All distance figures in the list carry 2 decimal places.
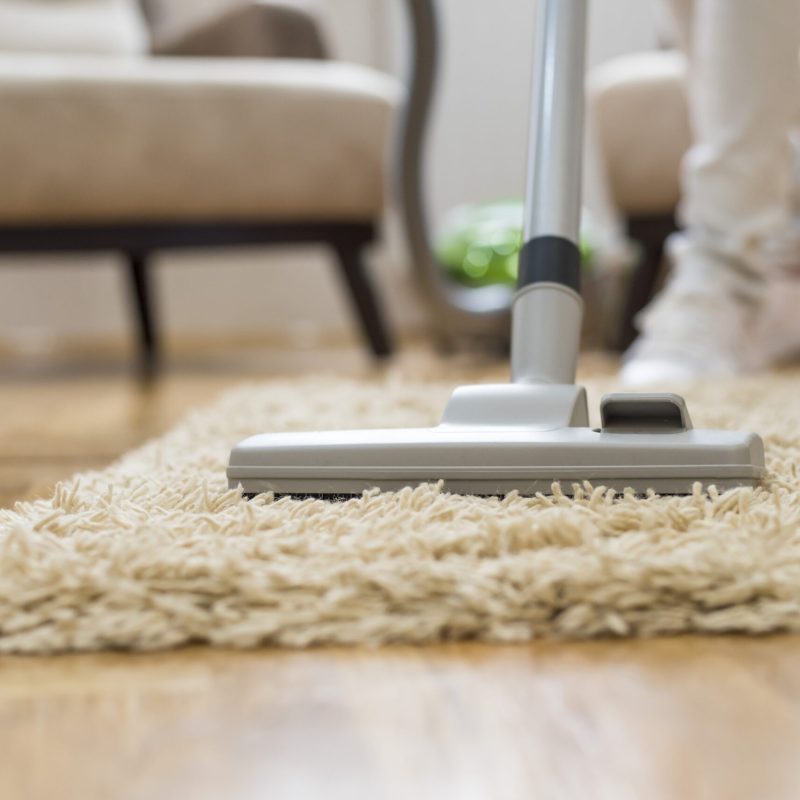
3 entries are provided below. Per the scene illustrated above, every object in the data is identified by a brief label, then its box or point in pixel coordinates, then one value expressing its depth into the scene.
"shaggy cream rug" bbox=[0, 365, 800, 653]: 1.18
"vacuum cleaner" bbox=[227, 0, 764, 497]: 1.30
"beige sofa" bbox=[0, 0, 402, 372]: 2.79
